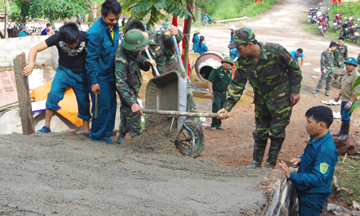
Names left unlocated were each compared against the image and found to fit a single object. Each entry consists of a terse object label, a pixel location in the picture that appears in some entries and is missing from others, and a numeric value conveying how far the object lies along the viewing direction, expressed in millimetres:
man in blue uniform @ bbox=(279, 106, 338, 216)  2954
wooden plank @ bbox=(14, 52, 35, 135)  4320
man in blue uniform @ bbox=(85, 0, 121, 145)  4293
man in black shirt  4340
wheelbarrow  4410
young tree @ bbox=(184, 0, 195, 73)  6445
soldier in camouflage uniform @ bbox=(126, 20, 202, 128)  5219
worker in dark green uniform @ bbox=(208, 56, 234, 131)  7270
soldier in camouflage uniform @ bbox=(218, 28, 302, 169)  3814
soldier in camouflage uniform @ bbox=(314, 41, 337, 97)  10773
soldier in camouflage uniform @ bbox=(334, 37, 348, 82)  11168
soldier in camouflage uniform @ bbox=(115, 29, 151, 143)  4203
